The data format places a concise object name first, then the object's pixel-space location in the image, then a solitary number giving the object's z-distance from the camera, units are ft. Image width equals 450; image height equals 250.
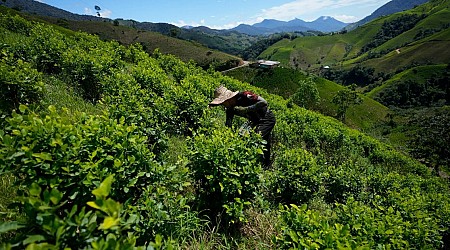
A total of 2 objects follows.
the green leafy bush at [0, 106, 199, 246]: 7.80
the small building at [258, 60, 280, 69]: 239.50
